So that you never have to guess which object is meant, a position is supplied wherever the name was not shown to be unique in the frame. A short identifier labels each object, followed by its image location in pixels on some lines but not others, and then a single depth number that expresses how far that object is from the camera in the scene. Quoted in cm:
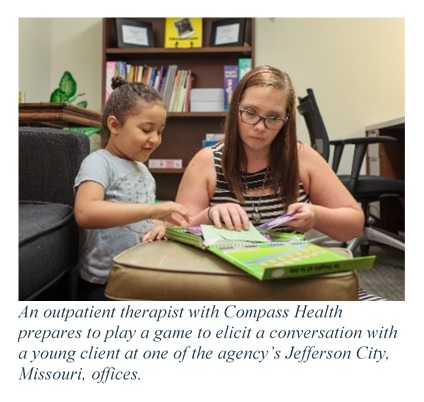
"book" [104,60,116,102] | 216
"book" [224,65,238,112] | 220
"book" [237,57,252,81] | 216
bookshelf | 217
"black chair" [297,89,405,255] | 175
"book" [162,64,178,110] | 215
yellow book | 215
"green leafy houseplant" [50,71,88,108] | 183
